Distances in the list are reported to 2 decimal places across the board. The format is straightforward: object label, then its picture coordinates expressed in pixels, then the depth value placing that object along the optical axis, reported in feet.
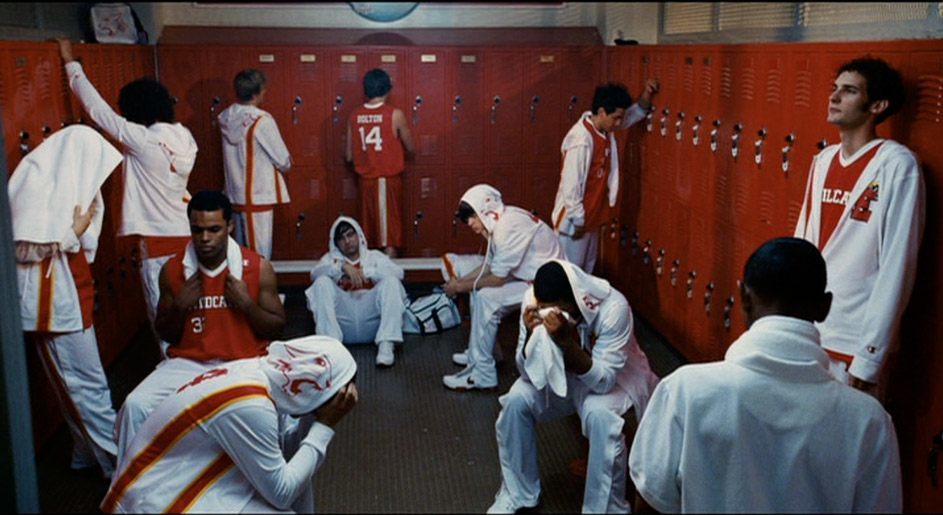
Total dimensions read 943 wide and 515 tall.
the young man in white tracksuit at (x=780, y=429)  5.44
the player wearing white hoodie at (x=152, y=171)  13.08
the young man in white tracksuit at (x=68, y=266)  9.73
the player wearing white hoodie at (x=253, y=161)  17.33
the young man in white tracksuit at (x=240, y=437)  6.75
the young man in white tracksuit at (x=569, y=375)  9.02
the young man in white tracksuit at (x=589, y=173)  15.52
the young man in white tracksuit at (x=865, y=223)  8.18
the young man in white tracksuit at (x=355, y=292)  15.06
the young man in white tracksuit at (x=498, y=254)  13.87
